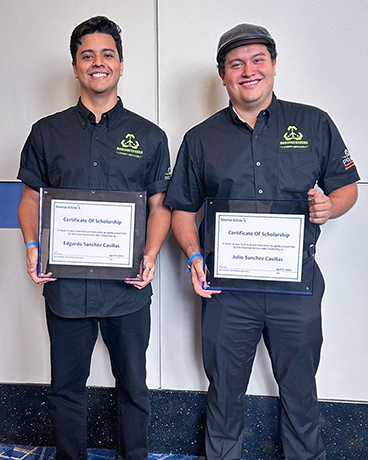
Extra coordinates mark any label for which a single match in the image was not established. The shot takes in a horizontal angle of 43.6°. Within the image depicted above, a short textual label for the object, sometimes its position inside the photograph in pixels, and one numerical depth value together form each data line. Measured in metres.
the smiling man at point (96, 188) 1.59
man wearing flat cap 1.55
